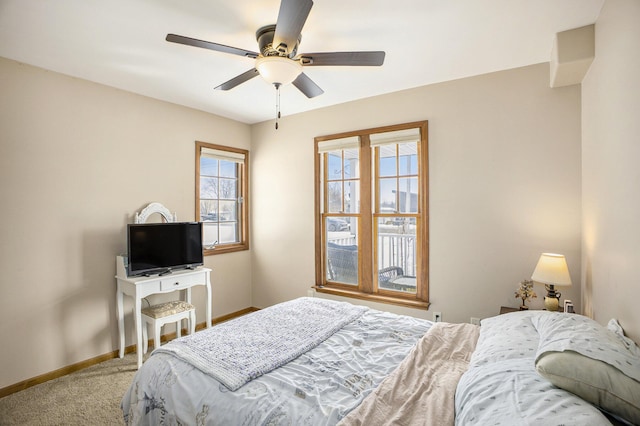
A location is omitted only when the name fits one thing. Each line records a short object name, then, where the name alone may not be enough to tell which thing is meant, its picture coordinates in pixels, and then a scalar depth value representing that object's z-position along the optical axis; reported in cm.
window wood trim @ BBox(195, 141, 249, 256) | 461
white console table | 300
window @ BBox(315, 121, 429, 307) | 339
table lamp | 228
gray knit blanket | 164
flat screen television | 313
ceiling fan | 182
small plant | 257
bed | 102
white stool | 306
